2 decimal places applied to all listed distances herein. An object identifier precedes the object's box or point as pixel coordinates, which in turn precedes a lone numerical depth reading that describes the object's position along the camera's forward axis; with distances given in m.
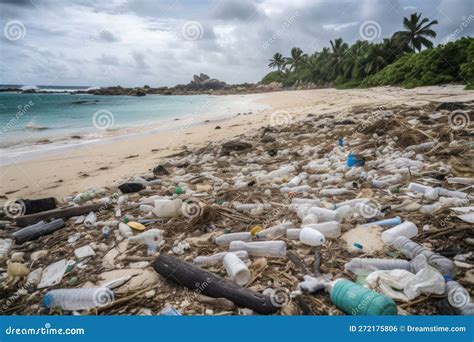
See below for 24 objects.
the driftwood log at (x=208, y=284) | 1.84
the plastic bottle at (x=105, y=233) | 3.11
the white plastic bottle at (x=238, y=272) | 2.09
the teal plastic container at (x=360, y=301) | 1.65
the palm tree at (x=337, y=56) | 43.14
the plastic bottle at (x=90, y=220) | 3.41
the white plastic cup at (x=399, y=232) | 2.40
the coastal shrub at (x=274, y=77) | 70.59
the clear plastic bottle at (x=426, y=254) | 1.92
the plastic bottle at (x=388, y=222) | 2.63
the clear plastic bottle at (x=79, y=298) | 2.08
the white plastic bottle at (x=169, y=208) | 3.36
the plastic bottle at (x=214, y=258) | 2.40
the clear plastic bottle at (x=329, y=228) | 2.59
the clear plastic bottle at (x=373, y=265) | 2.08
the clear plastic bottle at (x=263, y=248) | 2.45
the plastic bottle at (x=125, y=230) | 3.06
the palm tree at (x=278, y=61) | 71.61
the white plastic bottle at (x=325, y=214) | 2.84
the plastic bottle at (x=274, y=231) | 2.72
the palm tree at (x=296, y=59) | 62.22
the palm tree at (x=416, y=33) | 31.98
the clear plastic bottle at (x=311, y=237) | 2.48
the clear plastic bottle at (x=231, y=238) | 2.69
